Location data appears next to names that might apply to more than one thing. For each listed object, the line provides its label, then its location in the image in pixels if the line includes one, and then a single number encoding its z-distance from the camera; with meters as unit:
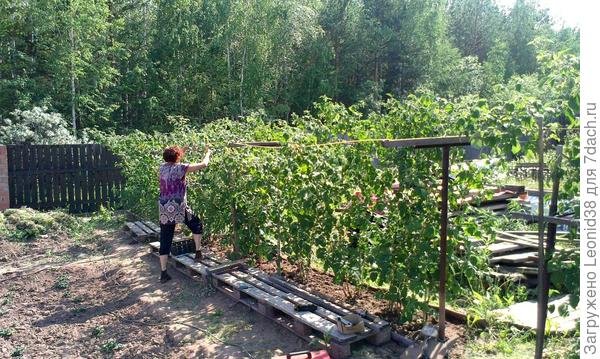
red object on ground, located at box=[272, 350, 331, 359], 3.86
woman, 6.56
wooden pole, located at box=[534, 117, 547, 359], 3.18
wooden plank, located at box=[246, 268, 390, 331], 4.43
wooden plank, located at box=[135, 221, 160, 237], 9.13
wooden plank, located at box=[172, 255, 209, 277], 6.32
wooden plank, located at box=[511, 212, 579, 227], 2.97
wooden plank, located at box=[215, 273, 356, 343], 4.26
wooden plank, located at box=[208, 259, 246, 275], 6.17
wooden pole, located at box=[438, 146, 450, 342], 4.20
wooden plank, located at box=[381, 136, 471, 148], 3.96
